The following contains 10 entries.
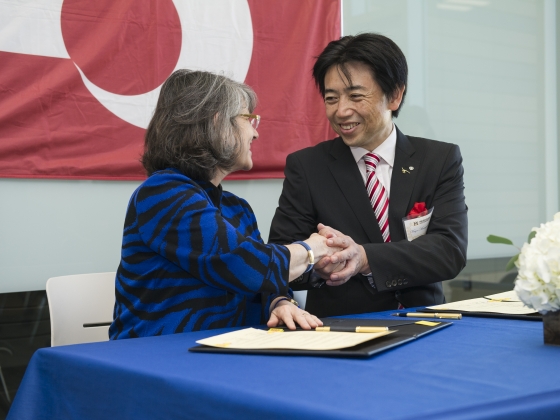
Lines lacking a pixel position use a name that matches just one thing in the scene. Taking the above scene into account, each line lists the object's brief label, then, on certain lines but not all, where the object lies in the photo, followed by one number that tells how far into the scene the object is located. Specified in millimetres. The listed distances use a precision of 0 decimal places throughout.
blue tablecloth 806
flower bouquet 1140
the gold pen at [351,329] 1295
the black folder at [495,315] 1565
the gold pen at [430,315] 1627
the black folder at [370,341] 1099
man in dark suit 2125
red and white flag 2701
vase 1187
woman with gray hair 1578
